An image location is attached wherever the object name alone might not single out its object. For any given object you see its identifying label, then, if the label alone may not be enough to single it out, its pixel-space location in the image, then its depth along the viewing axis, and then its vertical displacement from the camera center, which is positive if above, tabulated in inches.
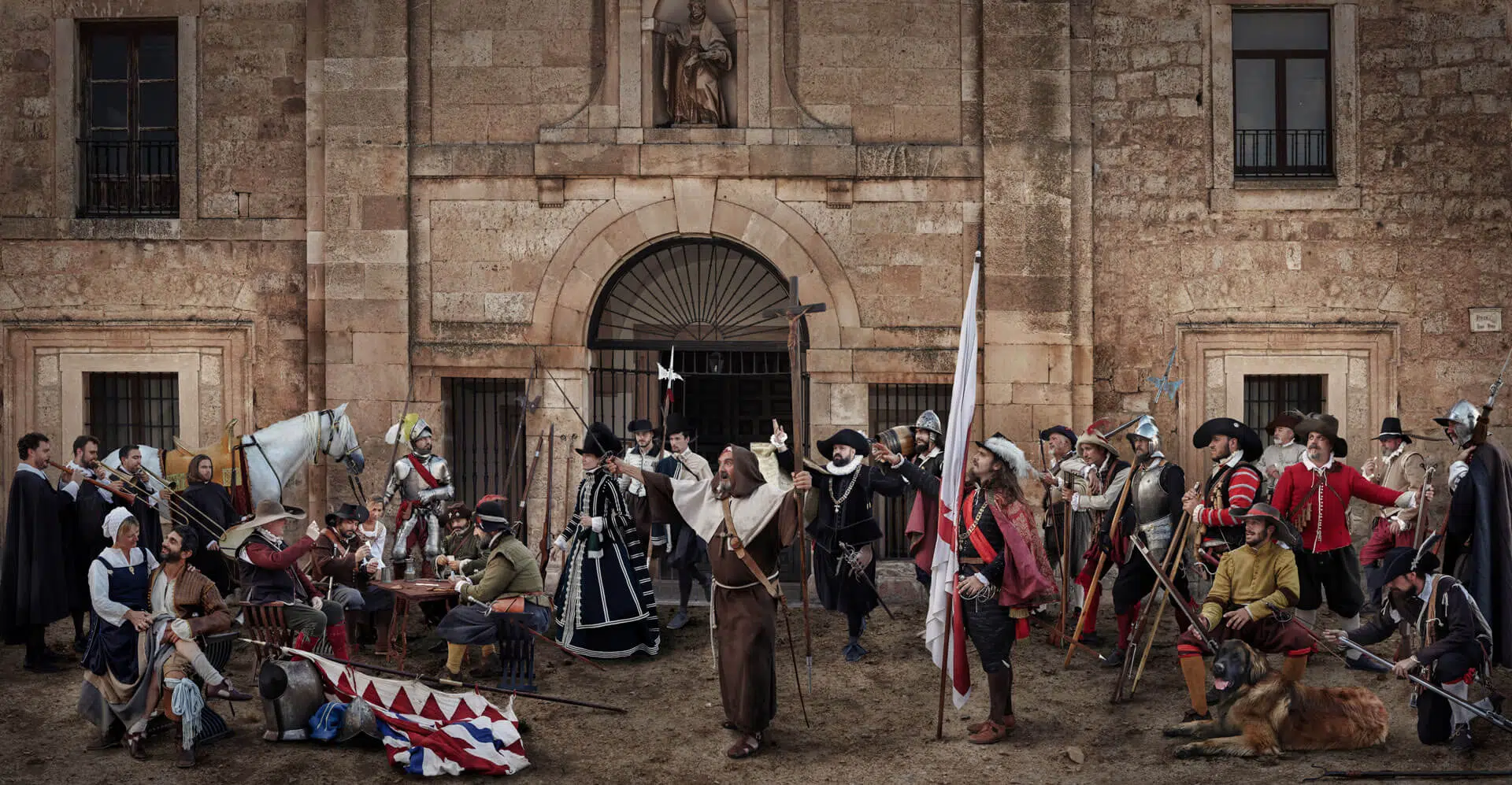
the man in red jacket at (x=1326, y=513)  400.5 -33.0
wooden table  396.2 -54.8
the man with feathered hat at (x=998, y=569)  349.4 -42.3
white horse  476.7 -19.1
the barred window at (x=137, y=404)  564.4 -5.2
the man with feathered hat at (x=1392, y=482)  406.6 -29.4
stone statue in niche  540.4 +116.1
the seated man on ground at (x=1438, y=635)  331.6 -55.6
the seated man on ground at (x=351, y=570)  412.5 -50.3
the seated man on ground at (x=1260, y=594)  340.8 -46.7
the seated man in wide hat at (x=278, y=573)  367.2 -45.7
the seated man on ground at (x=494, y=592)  394.9 -53.7
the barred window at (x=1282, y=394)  554.3 -1.5
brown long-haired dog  333.4 -72.8
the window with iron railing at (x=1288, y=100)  556.1 +107.7
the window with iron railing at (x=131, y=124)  565.9 +100.8
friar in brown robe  345.4 -44.2
